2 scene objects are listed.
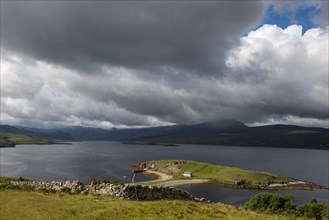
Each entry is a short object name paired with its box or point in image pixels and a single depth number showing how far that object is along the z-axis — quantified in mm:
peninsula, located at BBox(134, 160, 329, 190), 181375
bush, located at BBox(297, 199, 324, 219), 89819
